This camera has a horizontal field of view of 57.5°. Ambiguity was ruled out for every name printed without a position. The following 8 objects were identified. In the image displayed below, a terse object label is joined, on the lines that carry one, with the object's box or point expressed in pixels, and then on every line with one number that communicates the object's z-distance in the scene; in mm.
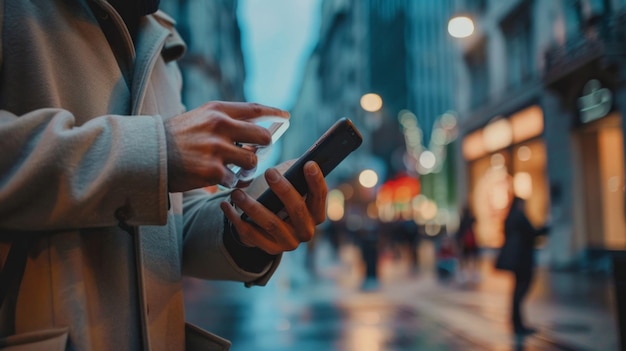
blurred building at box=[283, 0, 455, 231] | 66312
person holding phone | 996
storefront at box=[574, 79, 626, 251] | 16328
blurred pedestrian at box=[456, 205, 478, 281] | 15305
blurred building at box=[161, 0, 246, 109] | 36750
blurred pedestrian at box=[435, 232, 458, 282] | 15438
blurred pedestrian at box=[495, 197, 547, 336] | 8805
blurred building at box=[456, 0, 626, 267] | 15812
